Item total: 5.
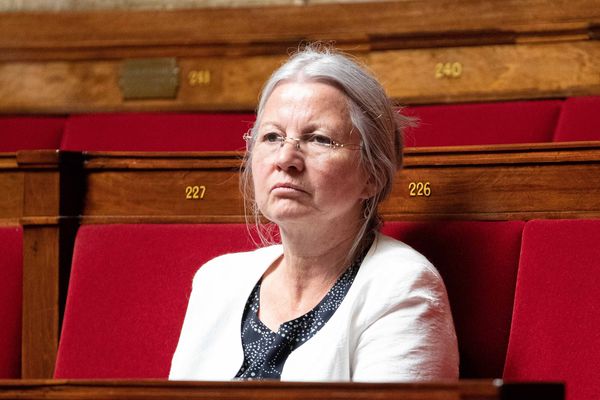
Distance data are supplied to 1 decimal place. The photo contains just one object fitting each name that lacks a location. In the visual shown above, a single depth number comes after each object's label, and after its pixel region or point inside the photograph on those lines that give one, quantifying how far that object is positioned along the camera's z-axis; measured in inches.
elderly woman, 195.5
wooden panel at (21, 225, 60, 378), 206.4
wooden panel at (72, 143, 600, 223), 200.4
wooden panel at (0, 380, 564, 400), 180.5
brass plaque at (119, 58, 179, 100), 230.3
